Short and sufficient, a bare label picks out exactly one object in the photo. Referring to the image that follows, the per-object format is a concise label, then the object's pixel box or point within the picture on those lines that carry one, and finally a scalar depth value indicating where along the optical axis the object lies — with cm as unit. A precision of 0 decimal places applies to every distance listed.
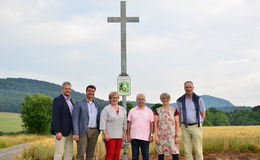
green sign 696
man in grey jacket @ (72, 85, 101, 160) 552
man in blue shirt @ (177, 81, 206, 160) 584
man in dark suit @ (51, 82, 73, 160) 547
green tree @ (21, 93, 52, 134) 3393
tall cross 730
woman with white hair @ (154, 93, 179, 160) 566
